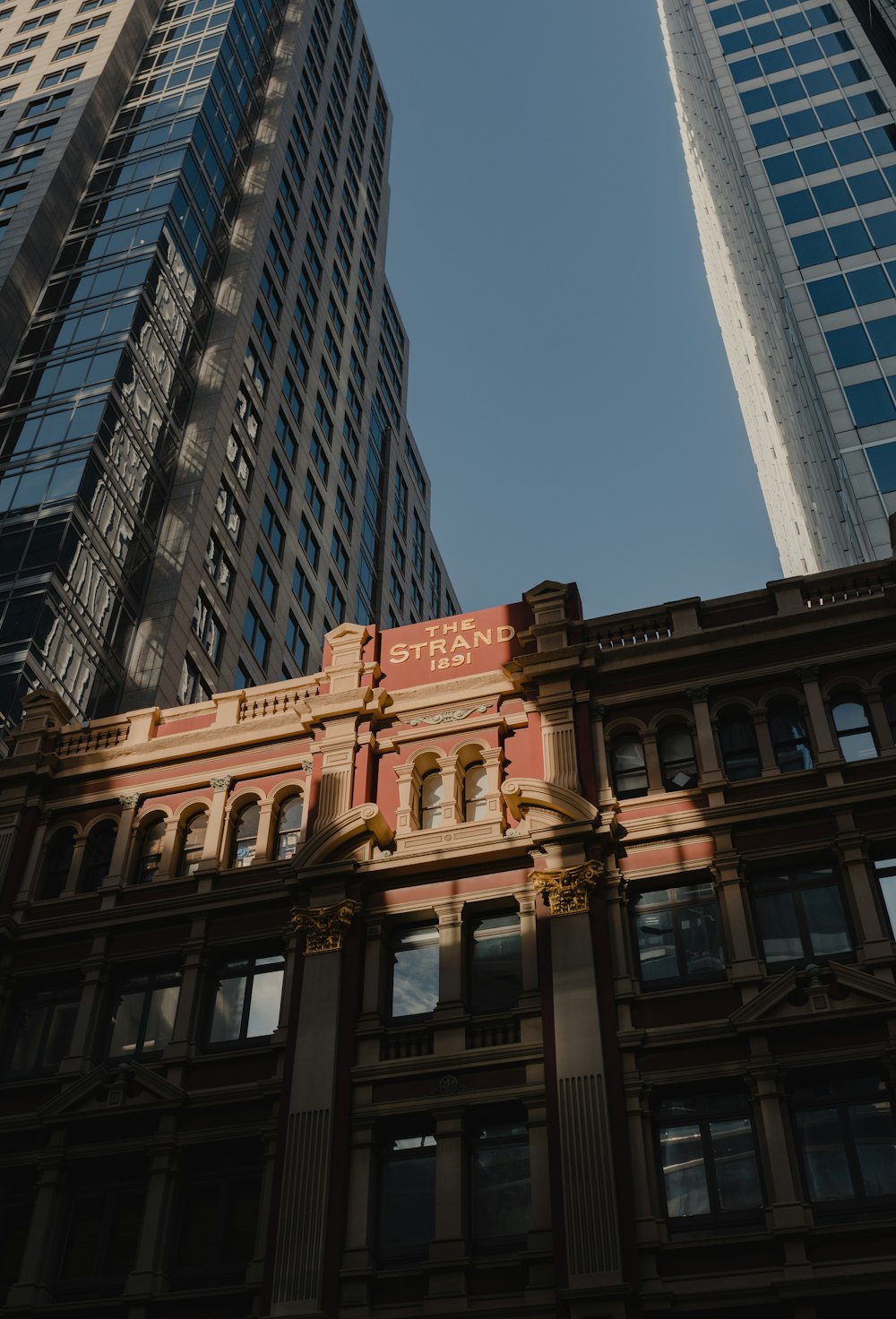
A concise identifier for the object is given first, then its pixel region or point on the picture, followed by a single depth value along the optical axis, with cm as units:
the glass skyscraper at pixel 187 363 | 5028
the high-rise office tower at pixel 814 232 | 5022
